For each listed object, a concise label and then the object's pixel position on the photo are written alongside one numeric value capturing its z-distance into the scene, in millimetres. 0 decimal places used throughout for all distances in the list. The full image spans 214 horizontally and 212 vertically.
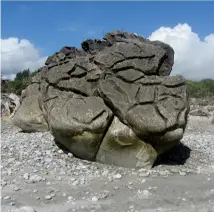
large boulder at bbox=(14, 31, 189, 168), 4385
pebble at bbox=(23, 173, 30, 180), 4097
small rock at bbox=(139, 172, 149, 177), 4203
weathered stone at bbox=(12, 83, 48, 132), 6226
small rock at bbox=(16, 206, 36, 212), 3303
